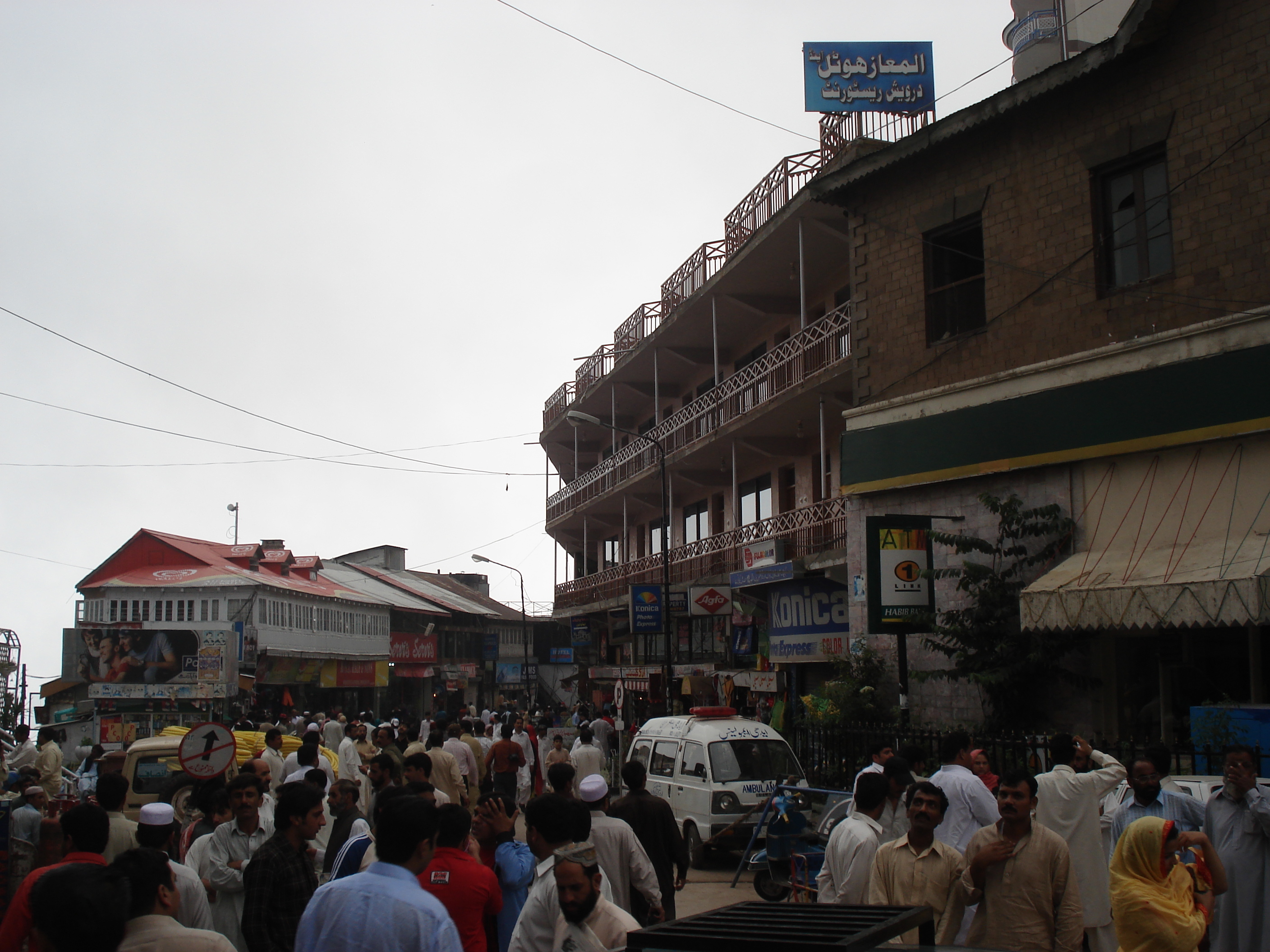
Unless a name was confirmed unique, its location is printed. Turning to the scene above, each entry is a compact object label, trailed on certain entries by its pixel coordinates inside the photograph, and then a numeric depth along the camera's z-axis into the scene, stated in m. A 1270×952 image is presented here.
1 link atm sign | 15.43
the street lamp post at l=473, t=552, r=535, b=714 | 50.06
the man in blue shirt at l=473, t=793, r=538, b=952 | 5.86
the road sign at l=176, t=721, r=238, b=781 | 9.81
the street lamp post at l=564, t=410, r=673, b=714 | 24.52
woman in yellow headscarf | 4.86
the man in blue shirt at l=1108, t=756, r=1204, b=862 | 6.86
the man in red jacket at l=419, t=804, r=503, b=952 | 5.11
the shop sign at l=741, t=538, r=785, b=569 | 22.27
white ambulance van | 14.09
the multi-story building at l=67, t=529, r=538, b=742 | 41.44
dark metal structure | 3.11
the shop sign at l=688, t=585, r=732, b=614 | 23.41
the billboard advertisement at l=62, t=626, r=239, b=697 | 42.66
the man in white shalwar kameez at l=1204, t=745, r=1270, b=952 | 6.71
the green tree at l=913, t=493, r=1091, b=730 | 14.47
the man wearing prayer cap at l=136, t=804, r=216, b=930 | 5.08
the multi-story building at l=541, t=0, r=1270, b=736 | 12.86
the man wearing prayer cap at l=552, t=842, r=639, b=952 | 4.38
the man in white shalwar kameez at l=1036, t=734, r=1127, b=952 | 6.95
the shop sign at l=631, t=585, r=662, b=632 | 26.94
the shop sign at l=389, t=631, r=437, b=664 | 60.22
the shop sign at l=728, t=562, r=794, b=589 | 21.41
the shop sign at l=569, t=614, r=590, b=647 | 40.72
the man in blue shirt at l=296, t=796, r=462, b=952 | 3.88
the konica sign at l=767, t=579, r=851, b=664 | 21.38
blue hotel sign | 21.05
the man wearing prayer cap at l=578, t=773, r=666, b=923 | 6.41
